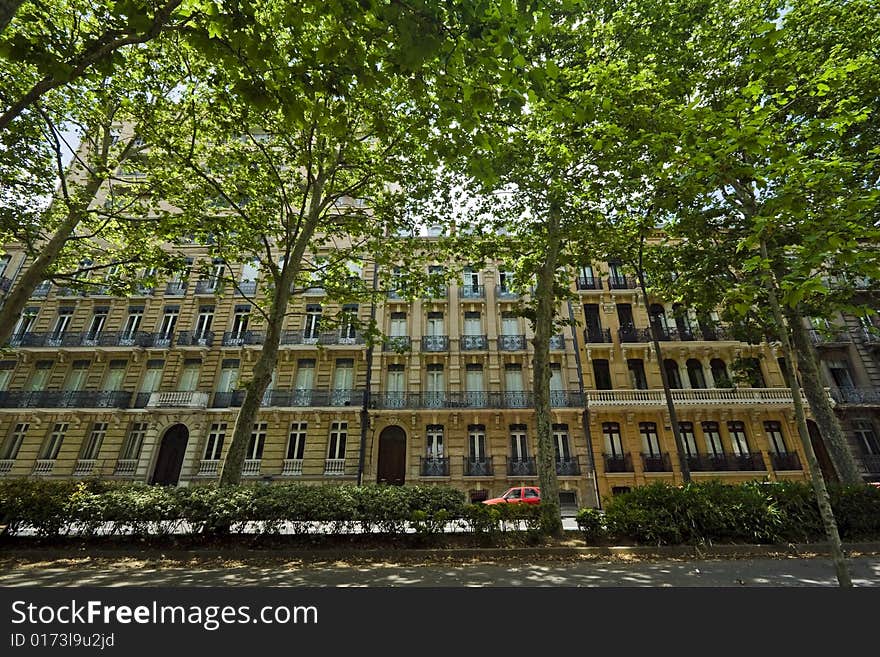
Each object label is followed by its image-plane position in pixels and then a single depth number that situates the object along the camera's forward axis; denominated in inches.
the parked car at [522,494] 606.1
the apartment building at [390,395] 767.1
